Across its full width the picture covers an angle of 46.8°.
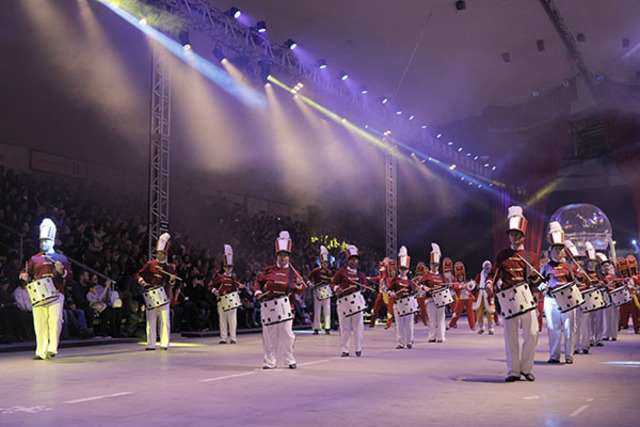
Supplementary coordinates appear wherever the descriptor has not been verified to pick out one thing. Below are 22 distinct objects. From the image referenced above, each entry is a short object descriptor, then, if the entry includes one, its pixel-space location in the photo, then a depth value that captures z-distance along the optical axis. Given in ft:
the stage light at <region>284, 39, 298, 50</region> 69.15
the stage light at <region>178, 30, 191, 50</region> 60.49
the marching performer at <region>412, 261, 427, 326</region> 61.85
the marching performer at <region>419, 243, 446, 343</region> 58.90
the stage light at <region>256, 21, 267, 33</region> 63.87
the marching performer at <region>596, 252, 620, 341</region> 59.88
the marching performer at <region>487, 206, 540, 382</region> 30.50
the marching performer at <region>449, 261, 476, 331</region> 73.20
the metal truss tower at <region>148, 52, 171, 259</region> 56.18
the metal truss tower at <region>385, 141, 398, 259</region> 88.69
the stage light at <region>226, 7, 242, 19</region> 61.05
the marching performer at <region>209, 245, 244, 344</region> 55.72
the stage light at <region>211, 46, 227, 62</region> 65.26
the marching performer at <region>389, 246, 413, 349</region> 51.72
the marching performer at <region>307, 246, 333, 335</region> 67.97
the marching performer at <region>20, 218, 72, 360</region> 42.42
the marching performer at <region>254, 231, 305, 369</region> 36.65
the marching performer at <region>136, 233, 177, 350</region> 49.83
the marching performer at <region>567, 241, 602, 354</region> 44.68
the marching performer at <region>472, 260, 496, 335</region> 69.41
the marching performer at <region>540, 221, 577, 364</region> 38.37
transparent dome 104.88
